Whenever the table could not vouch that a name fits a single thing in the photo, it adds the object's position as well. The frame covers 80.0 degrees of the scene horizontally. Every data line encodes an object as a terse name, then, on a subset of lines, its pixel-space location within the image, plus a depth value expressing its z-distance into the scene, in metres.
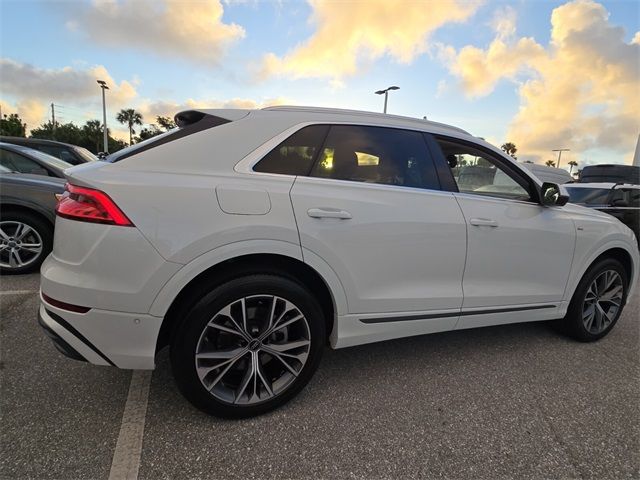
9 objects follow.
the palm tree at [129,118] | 71.56
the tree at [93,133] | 62.00
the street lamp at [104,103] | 32.09
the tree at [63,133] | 59.69
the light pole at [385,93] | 25.95
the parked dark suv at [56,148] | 6.86
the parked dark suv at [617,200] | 7.33
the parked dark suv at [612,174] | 12.28
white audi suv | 1.86
